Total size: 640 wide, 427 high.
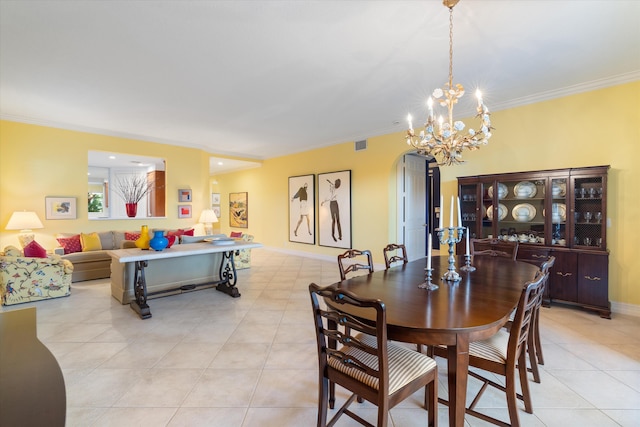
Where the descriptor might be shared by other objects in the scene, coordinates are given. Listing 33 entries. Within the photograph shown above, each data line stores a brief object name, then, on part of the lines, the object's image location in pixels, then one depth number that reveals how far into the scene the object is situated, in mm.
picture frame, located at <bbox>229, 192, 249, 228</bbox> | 9219
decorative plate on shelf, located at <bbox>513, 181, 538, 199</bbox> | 3806
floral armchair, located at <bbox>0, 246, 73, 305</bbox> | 3748
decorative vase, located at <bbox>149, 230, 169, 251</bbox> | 3619
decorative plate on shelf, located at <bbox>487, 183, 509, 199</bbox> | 4027
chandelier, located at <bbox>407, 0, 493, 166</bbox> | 2438
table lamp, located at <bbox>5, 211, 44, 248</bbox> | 4453
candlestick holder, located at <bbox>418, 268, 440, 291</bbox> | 1851
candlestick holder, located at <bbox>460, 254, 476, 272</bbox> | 2422
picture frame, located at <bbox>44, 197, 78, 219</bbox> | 5016
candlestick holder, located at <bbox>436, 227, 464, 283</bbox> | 2074
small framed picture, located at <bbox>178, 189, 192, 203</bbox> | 6509
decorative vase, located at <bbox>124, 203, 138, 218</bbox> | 5297
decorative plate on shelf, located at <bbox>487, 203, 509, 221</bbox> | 4027
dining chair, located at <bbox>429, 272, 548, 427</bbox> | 1520
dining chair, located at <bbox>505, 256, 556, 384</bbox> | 2018
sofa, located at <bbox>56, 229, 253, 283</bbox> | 4855
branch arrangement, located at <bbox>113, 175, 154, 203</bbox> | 8625
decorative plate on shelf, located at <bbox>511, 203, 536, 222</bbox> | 3834
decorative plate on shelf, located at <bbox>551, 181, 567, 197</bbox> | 3525
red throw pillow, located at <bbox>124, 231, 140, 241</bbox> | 5625
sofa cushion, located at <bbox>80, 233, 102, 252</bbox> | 5137
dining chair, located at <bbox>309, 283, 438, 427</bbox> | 1284
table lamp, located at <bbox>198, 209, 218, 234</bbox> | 6590
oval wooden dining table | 1332
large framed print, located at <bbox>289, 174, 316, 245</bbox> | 7055
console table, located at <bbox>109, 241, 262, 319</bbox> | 3529
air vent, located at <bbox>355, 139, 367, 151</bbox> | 5978
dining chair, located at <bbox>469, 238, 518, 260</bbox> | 3145
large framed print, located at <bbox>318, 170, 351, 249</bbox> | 6301
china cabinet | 3305
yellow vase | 3748
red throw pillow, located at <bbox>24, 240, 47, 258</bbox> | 4004
